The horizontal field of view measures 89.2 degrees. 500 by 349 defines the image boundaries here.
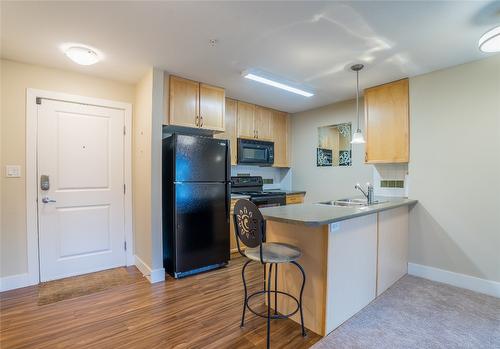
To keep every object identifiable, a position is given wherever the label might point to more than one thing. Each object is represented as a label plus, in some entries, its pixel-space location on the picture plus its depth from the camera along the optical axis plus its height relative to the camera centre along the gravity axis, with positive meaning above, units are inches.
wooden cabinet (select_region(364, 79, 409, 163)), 125.2 +25.0
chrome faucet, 110.9 -9.6
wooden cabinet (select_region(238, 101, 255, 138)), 166.2 +34.3
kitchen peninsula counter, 75.1 -28.3
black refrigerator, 116.8 -15.5
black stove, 157.6 -13.9
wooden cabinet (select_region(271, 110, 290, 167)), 187.9 +25.2
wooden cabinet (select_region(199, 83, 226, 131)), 132.8 +34.6
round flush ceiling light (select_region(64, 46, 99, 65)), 95.2 +44.9
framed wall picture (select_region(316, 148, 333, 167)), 174.4 +10.0
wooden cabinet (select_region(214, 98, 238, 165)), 160.1 +28.1
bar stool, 69.0 -20.3
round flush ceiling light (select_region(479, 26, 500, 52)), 76.4 +40.8
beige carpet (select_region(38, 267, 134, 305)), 100.7 -49.7
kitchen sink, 112.6 -14.4
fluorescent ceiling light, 113.2 +42.9
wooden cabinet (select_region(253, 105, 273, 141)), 175.8 +34.2
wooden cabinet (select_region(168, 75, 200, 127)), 122.7 +34.6
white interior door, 115.2 -8.5
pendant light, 111.0 +16.2
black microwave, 165.1 +13.0
